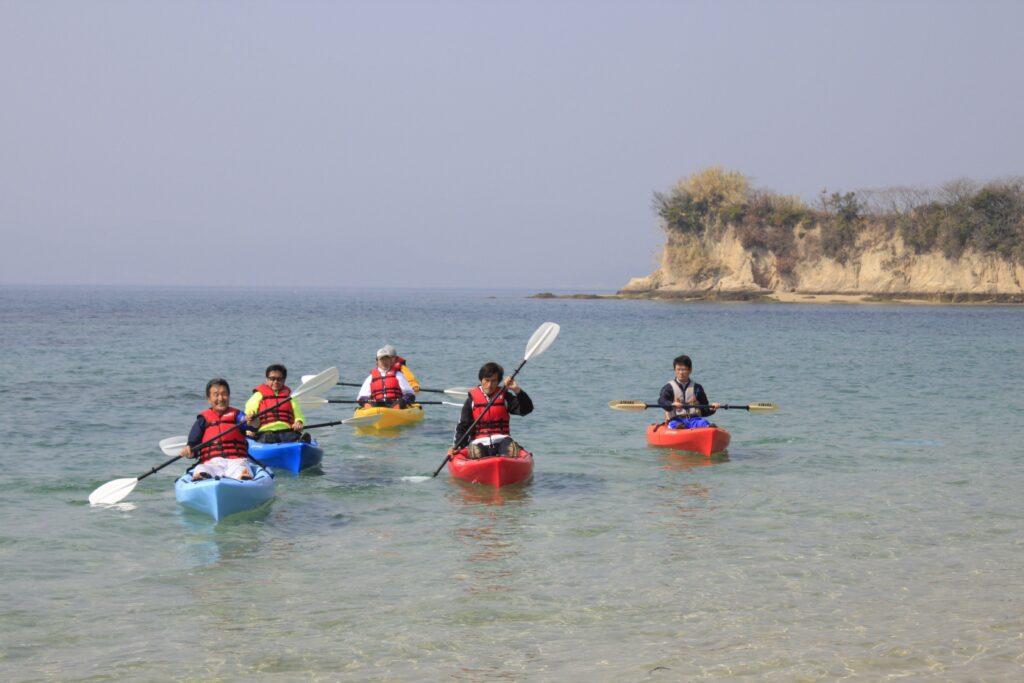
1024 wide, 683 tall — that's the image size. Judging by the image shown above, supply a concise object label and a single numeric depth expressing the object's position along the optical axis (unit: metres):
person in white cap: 17.15
